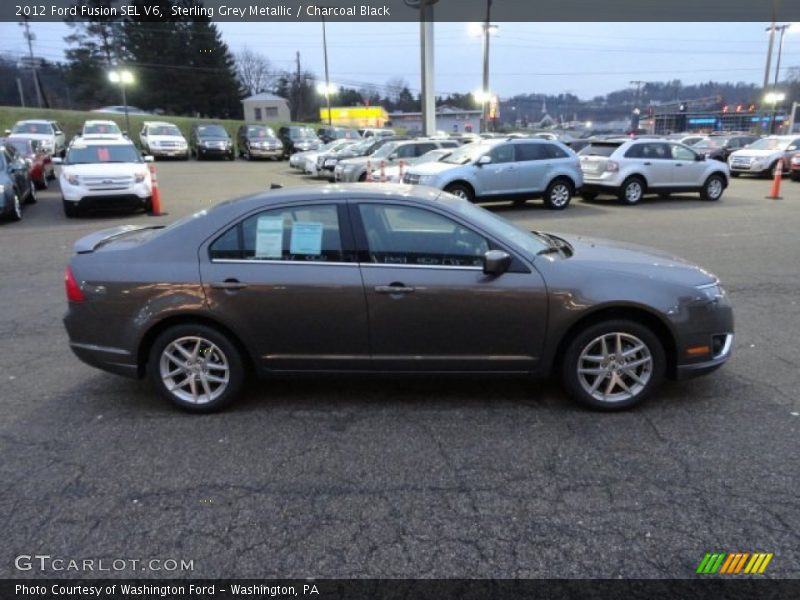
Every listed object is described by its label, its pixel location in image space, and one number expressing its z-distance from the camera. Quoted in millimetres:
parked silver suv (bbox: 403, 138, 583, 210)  13234
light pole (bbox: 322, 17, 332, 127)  49156
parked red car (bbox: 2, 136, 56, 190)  16641
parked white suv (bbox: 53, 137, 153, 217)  12375
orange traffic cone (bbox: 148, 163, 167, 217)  13130
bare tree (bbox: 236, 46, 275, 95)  97688
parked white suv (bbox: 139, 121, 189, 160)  31172
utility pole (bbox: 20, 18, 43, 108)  64113
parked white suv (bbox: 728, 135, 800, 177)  22516
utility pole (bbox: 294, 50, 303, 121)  81750
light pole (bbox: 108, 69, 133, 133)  37616
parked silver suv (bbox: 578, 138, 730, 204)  15023
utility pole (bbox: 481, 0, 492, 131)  35938
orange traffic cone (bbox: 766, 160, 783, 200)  16453
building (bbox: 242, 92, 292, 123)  72562
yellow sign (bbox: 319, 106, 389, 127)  62750
